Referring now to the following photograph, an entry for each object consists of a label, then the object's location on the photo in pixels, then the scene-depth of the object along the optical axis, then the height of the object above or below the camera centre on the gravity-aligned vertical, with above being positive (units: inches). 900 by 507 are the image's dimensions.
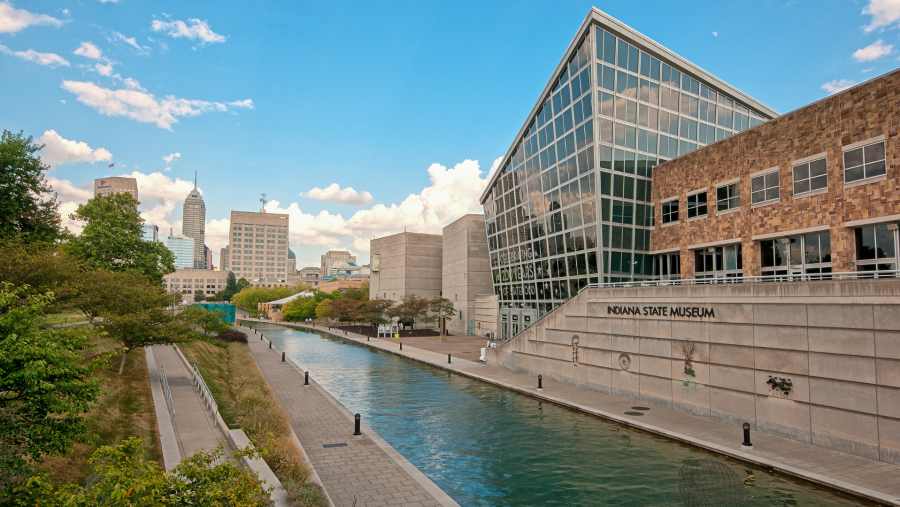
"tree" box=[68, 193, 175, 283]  1734.7 +169.5
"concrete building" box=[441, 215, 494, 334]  2655.0 +111.7
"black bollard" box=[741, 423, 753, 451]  629.9 -189.7
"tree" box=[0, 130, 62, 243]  1151.0 +220.5
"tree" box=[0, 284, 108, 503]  285.7 -61.2
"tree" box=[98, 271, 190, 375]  941.8 -60.2
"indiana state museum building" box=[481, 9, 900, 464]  634.2 +109.9
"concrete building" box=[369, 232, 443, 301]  3403.1 +170.2
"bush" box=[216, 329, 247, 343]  2102.1 -206.2
